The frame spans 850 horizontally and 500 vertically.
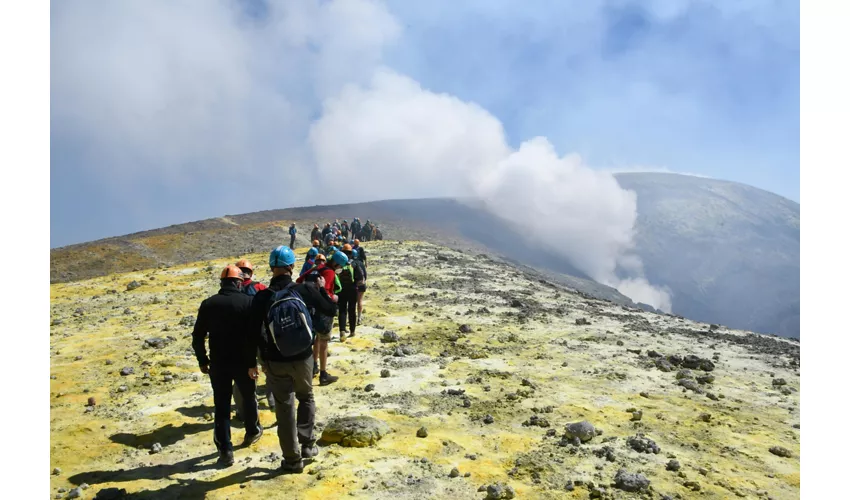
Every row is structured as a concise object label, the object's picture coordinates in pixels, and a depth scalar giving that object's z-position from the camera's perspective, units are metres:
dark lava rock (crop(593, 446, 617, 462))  6.18
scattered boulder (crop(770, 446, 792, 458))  6.61
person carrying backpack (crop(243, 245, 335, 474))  5.13
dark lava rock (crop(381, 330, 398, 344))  12.32
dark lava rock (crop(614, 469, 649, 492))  5.46
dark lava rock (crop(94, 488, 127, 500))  4.90
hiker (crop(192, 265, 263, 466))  5.57
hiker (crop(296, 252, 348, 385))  8.45
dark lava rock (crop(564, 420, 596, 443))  6.70
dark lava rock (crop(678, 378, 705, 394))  9.11
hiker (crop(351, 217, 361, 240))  36.16
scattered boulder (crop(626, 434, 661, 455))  6.45
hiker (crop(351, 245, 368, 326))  12.04
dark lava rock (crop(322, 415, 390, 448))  6.34
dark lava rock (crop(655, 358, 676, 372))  10.50
